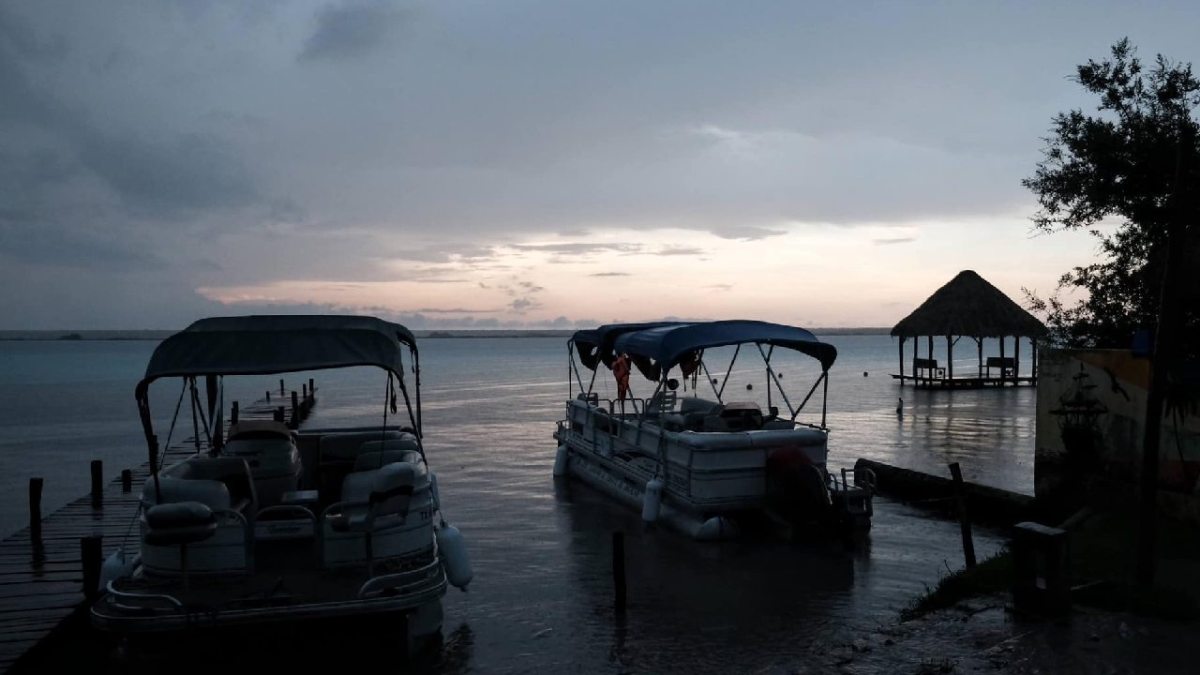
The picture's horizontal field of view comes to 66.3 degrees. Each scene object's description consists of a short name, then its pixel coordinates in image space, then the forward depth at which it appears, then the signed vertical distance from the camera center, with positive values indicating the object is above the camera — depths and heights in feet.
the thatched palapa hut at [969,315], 136.26 +2.29
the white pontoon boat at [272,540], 24.99 -6.36
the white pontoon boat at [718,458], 43.32 -6.34
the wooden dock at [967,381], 152.35 -8.60
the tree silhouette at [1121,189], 50.62 +8.22
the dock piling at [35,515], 44.32 -8.90
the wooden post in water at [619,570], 32.42 -8.60
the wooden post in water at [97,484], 55.36 -9.14
